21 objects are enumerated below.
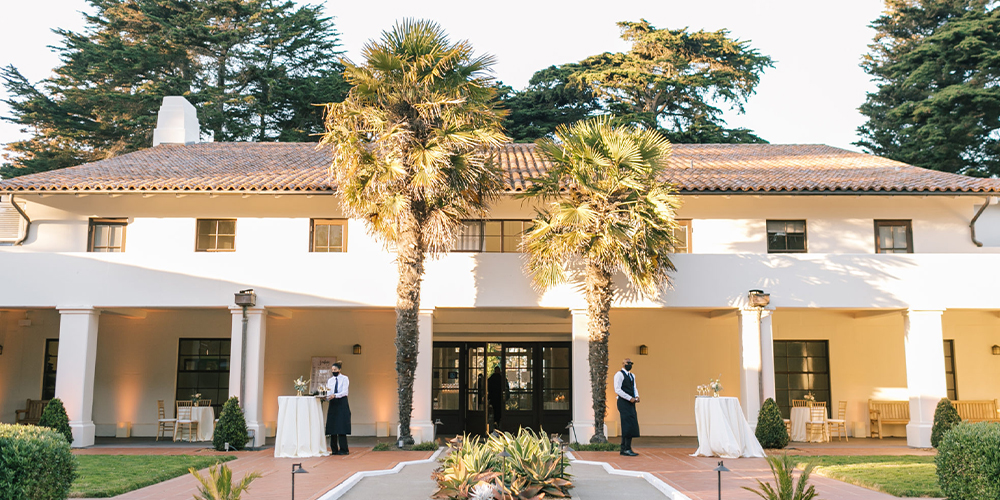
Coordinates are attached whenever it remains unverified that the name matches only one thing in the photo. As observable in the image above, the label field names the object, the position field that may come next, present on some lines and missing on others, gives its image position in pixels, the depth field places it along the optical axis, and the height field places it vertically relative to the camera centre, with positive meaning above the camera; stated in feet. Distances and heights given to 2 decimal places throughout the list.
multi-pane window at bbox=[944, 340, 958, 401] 62.39 -0.18
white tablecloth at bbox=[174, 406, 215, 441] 56.65 -4.46
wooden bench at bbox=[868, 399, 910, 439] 60.59 -3.44
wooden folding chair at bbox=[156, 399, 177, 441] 57.63 -4.28
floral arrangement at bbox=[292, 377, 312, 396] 46.40 -1.37
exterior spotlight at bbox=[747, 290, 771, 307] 51.19 +4.23
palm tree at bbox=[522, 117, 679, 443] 47.06 +8.60
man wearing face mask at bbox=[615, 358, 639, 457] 44.73 -2.30
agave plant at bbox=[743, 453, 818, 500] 21.15 -3.14
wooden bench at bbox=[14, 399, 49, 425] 60.85 -3.95
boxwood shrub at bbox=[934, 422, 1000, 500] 24.90 -3.01
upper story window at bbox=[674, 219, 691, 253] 57.52 +9.05
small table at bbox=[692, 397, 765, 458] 43.91 -3.58
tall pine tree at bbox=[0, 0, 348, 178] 100.89 +36.33
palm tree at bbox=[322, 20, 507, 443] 46.83 +12.72
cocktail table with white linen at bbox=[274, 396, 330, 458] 44.96 -3.69
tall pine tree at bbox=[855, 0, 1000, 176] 95.04 +31.66
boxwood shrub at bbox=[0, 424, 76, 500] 22.77 -3.01
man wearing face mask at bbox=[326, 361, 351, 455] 45.57 -2.89
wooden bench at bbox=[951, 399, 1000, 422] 60.49 -3.25
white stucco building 53.06 +4.38
